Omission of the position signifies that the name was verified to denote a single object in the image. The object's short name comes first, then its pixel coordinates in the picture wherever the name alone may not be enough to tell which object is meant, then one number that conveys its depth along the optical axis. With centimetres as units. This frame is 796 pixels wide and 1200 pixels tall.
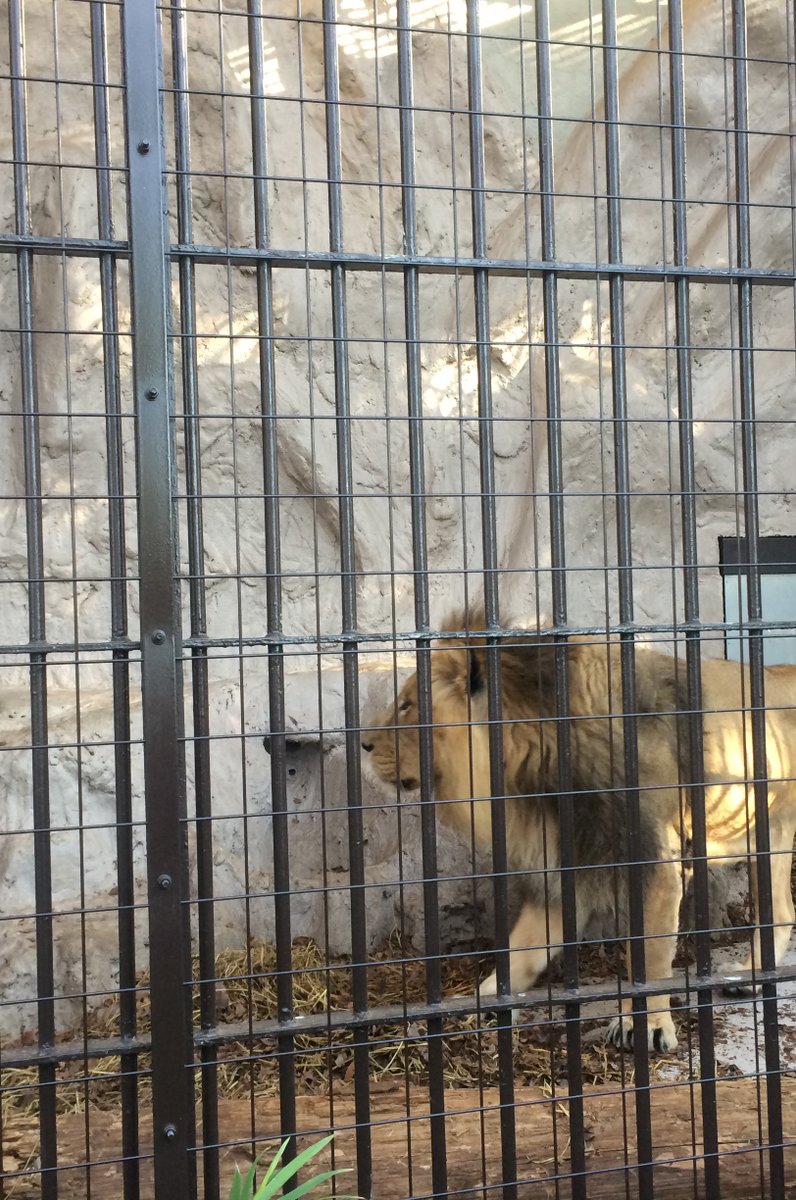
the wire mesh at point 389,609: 259
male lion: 407
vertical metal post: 249
